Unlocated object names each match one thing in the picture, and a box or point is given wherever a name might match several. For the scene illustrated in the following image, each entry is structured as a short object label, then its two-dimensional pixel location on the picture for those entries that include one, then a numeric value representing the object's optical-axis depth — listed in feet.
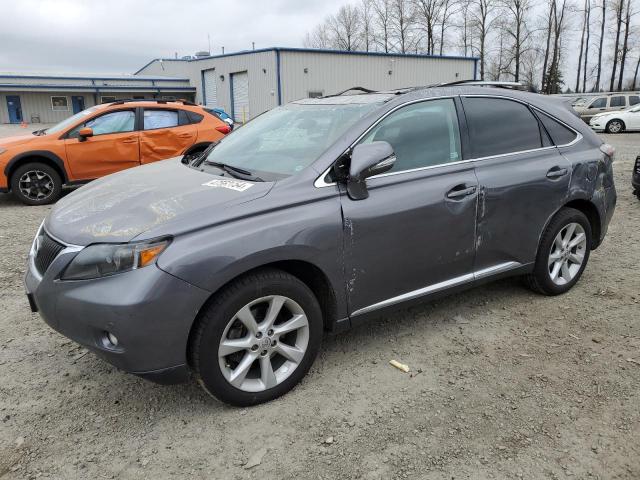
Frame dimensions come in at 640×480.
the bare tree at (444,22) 180.49
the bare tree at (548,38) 173.37
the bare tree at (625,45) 169.37
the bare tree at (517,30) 171.32
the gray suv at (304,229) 8.23
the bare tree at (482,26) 175.94
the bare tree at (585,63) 179.52
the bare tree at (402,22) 189.67
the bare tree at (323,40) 217.64
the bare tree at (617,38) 169.37
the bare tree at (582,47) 176.76
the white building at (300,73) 98.17
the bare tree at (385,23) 194.80
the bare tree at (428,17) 182.39
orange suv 26.16
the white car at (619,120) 73.20
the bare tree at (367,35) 204.23
